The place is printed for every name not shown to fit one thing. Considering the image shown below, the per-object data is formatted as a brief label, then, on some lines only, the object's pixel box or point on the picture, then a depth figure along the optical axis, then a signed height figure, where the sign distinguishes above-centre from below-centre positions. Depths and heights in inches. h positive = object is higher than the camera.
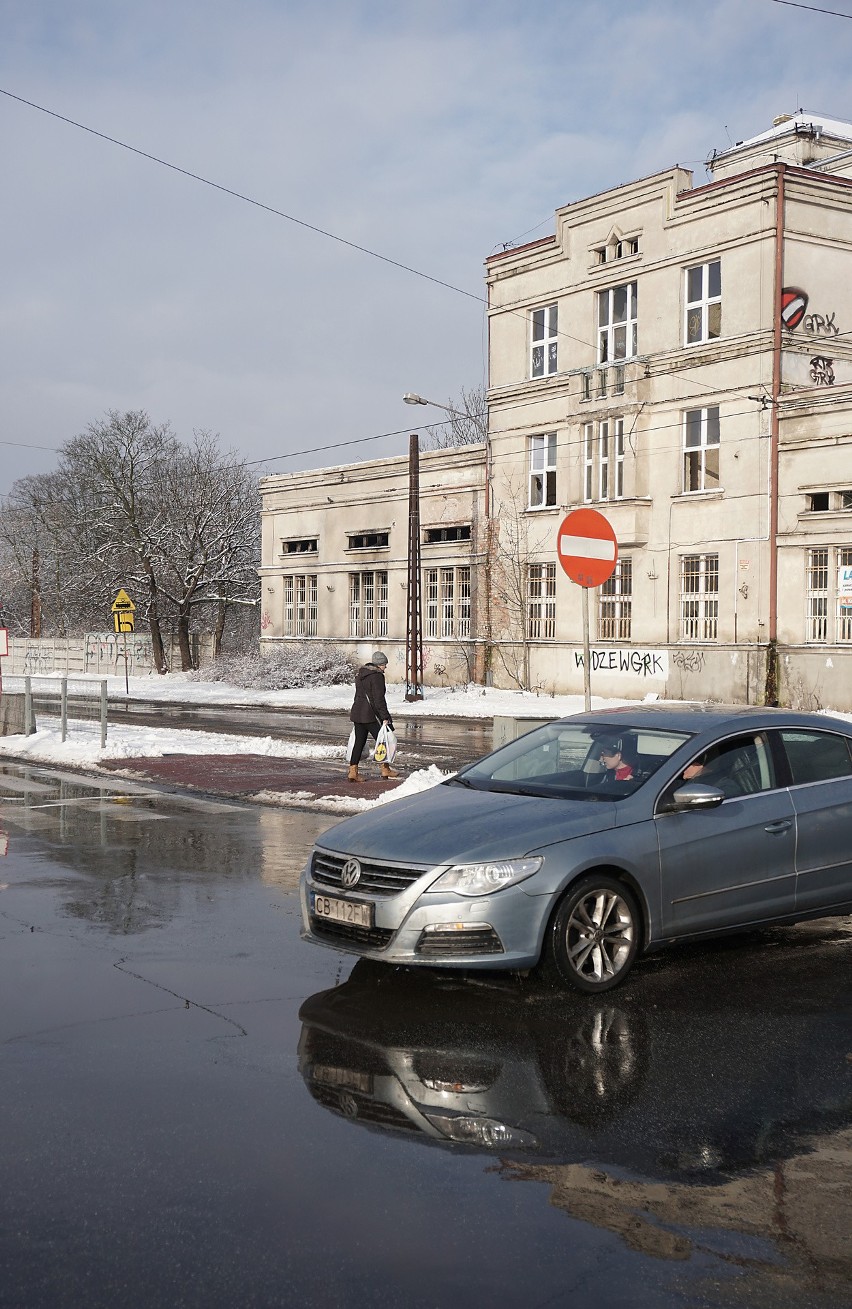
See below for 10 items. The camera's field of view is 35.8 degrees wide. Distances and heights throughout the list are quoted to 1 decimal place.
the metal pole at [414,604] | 1432.1 +37.0
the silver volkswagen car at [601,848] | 252.7 -43.6
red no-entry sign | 459.5 +31.3
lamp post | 1606.8 -26.5
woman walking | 672.4 -33.8
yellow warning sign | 1674.5 +40.9
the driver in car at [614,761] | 292.8 -28.1
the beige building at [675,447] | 1241.4 +200.8
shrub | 1791.3 -45.2
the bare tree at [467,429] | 2765.7 +442.7
